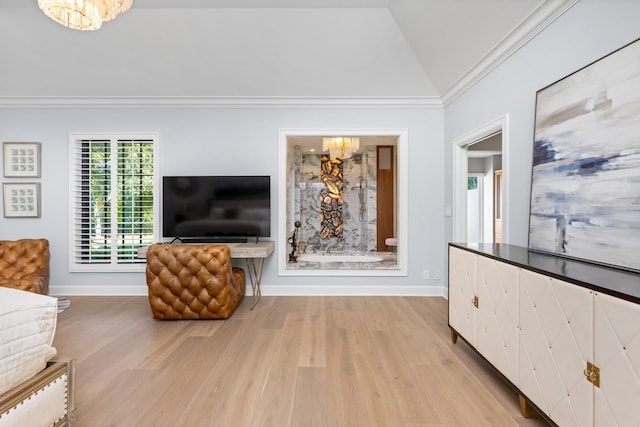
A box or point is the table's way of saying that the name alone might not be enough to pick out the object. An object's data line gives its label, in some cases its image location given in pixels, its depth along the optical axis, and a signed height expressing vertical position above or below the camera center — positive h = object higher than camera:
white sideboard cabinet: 1.08 -0.54
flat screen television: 3.84 +0.09
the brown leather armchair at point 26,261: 3.39 -0.57
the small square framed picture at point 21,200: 4.01 +0.17
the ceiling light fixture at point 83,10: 1.94 +1.32
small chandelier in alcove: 5.29 +1.18
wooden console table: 3.42 -0.47
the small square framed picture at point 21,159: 4.02 +0.71
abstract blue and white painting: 1.50 +0.28
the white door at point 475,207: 6.58 +0.13
